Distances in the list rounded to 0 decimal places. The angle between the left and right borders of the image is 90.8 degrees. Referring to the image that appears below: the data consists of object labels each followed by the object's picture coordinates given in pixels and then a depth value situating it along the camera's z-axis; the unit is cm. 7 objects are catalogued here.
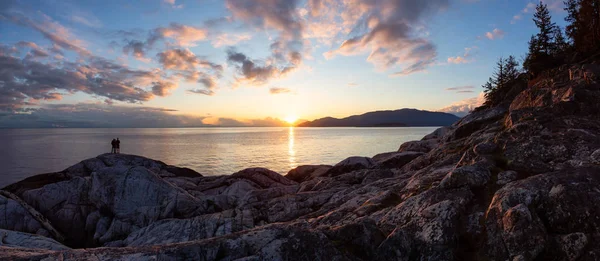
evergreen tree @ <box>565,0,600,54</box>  4678
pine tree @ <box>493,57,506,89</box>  9362
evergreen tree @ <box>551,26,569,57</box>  6029
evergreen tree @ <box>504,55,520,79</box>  9158
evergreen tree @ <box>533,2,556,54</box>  6431
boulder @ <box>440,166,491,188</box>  1100
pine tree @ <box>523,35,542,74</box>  5166
